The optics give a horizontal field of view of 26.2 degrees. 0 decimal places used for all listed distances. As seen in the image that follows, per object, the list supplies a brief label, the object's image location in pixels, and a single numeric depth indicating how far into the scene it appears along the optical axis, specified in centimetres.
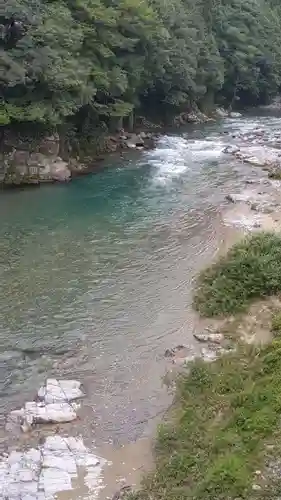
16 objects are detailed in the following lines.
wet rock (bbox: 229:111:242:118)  5169
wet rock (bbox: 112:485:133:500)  837
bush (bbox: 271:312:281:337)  1211
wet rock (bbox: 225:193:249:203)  2397
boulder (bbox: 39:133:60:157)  2761
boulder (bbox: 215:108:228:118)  5141
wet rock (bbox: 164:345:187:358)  1251
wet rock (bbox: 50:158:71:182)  2700
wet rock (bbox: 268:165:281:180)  2736
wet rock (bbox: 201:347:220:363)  1199
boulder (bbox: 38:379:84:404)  1093
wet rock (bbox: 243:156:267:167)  3048
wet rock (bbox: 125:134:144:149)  3469
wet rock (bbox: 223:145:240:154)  3370
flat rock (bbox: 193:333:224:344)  1294
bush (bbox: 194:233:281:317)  1415
